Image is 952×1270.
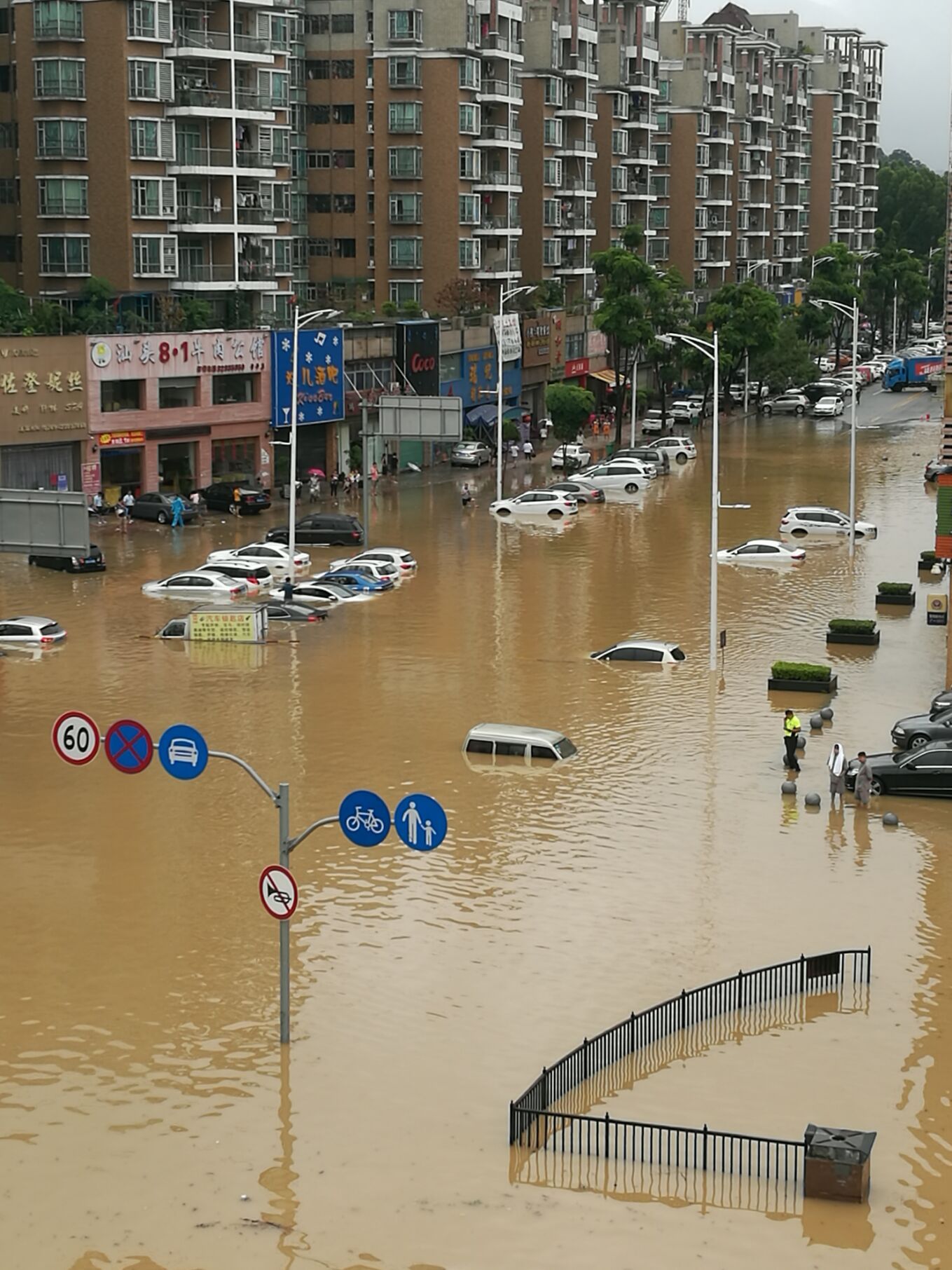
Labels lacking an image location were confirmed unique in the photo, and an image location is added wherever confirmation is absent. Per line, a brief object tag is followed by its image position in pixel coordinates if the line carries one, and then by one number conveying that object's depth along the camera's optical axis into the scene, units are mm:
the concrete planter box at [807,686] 47000
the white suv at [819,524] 72812
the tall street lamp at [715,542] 49344
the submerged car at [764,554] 66750
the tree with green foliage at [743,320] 103438
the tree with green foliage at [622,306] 98625
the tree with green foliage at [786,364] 117188
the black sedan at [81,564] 63250
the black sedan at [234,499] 76375
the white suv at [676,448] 97750
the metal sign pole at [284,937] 25156
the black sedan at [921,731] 40750
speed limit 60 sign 27375
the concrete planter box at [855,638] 52938
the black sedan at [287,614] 56156
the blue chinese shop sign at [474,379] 94375
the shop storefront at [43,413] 69312
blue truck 134625
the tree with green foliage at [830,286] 128500
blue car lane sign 25672
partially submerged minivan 40969
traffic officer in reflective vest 39750
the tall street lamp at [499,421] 79188
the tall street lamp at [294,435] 59938
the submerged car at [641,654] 50562
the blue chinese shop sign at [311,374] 81375
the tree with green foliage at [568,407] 93875
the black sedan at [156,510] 74000
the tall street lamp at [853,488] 69375
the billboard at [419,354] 89062
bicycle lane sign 24125
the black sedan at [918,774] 38125
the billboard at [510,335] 87000
